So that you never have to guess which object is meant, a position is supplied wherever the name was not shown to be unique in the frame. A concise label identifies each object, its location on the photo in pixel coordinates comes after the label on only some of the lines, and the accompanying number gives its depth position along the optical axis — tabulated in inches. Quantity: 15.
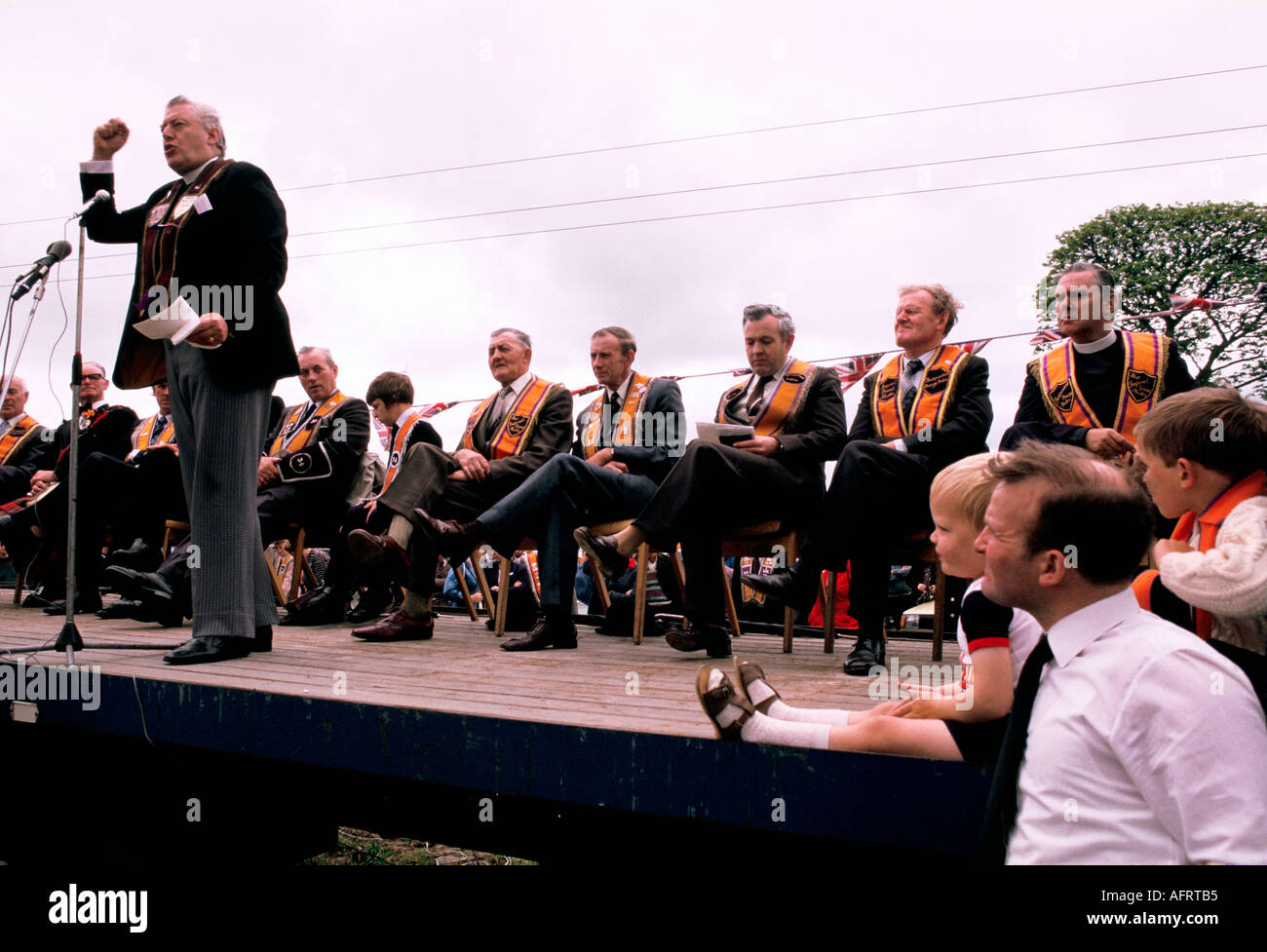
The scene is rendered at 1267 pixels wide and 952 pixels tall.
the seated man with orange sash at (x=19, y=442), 254.5
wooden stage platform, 70.7
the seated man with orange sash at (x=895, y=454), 128.0
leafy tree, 745.6
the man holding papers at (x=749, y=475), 136.1
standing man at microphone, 125.6
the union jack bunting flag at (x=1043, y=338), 310.0
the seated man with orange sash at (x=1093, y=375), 126.6
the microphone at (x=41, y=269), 124.1
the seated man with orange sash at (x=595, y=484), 152.3
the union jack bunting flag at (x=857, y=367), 346.6
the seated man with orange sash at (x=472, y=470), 160.2
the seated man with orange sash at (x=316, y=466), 194.4
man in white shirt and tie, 46.3
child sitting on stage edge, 68.9
